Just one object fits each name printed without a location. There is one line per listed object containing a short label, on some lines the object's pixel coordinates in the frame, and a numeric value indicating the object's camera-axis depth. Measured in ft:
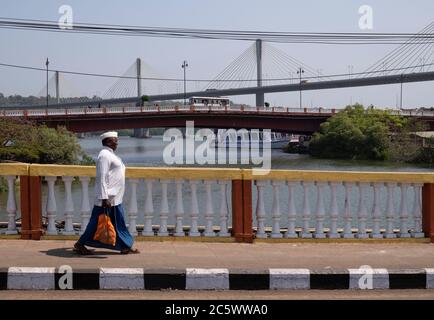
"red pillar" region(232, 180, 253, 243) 22.17
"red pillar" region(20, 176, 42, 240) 21.38
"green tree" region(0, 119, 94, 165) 98.07
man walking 18.94
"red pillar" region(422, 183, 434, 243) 23.18
